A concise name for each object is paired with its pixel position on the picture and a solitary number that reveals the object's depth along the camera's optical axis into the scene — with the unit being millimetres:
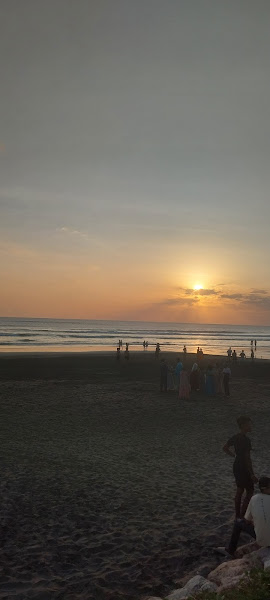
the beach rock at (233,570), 6292
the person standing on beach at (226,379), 26211
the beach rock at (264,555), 6630
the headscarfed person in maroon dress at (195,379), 27281
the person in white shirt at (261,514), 6961
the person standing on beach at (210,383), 26453
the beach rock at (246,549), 7699
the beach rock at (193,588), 6199
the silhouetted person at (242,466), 8594
